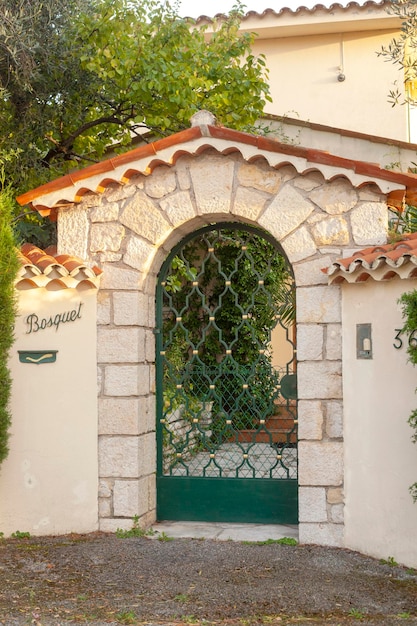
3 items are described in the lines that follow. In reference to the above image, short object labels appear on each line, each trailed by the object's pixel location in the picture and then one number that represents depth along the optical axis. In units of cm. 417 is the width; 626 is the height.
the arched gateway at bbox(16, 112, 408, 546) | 608
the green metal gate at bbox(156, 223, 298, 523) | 655
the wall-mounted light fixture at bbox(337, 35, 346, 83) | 1287
